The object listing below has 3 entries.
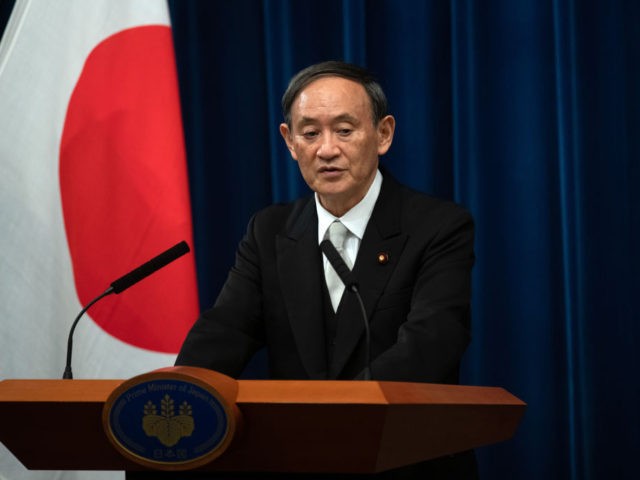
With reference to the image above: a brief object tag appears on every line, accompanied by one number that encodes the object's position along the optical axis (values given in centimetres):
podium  483
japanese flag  572
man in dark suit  535
